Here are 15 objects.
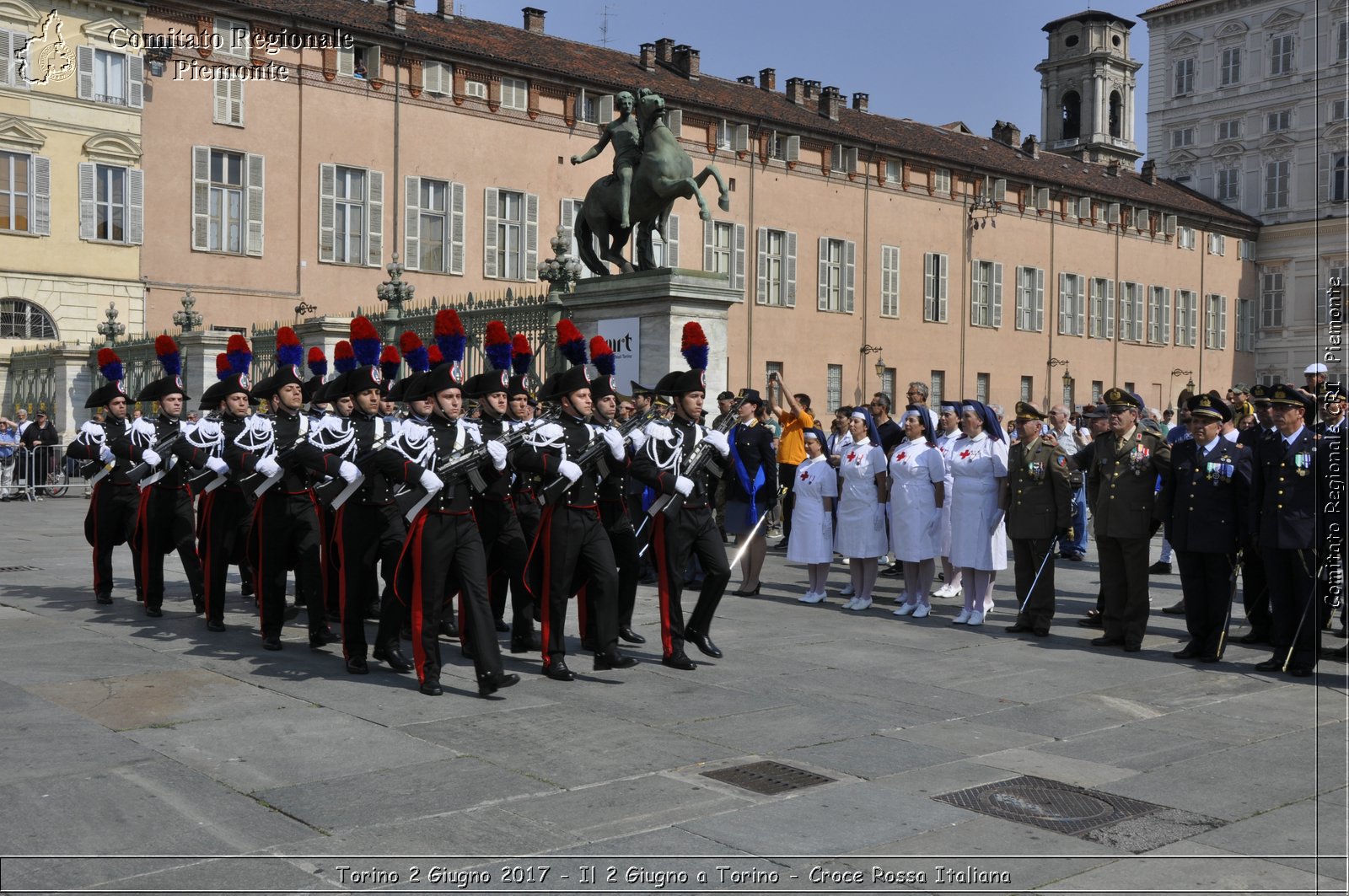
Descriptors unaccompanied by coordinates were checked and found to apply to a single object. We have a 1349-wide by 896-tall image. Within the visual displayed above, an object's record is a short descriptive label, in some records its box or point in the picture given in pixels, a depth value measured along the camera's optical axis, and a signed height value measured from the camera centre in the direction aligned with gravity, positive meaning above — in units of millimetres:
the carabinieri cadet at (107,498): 11266 -488
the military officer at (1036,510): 10531 -480
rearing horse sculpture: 16359 +3047
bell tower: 70812 +19153
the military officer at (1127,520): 10068 -523
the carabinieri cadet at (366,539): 8586 -626
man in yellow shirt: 14812 +97
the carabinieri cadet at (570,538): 8516 -595
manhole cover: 5816 -1579
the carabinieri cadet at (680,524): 8930 -525
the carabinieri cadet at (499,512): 9031 -461
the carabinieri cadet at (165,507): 10578 -533
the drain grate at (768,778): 6203 -1549
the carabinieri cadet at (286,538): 9312 -664
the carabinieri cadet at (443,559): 7930 -689
